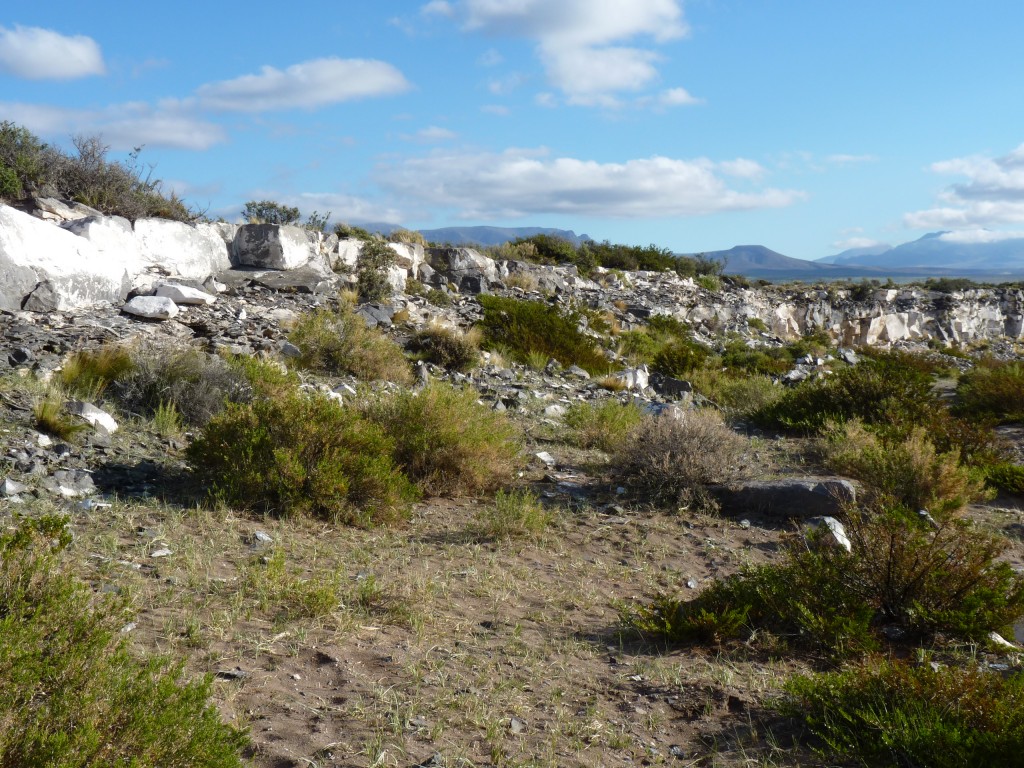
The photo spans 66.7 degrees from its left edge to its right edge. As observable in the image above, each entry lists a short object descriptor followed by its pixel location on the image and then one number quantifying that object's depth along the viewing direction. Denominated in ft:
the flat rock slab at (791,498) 21.12
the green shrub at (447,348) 40.16
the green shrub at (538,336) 46.16
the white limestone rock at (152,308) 34.14
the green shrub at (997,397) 39.40
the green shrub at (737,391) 37.68
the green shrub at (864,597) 13.24
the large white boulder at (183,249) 40.60
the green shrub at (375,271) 50.16
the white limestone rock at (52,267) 31.19
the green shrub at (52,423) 20.45
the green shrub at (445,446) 21.86
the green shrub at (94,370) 24.16
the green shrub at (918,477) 22.76
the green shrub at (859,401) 32.91
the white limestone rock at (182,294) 37.17
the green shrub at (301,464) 18.30
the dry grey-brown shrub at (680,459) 22.26
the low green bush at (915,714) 8.53
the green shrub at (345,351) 35.14
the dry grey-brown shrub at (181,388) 24.66
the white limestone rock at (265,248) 47.70
